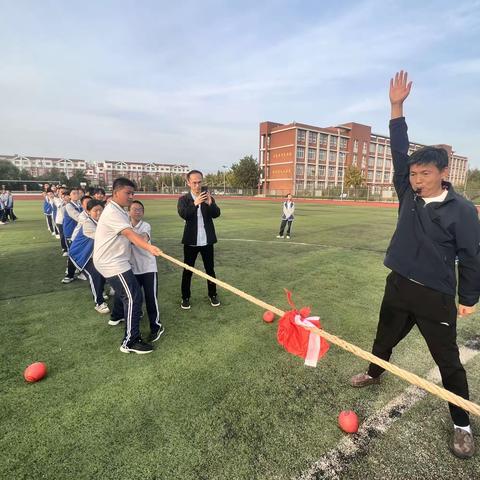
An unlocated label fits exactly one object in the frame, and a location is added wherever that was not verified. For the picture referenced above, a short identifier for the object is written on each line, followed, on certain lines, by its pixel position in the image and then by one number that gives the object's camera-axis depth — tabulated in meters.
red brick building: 69.88
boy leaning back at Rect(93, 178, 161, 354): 3.44
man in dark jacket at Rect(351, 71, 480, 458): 2.24
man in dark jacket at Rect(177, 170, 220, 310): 4.73
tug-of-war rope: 1.62
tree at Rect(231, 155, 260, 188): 70.44
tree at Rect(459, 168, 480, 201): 38.91
